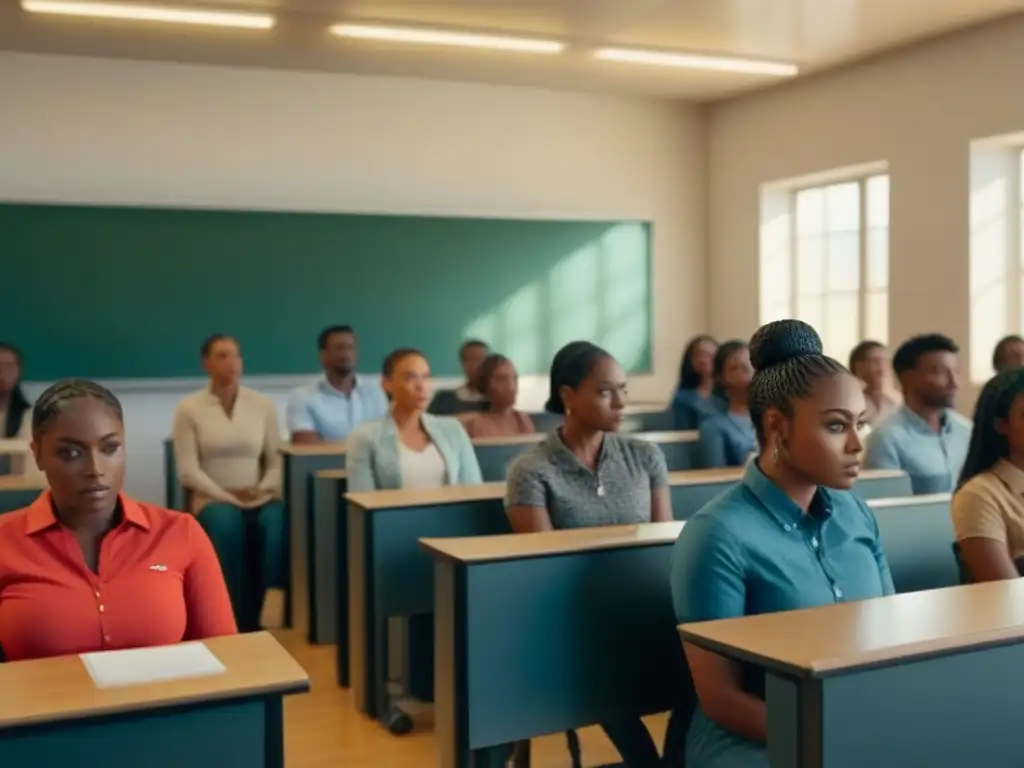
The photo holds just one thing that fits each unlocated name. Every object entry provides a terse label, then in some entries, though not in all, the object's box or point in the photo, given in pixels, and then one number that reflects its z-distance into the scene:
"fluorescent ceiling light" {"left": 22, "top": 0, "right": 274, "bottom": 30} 5.27
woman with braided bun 1.76
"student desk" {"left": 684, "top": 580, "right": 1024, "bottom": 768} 1.42
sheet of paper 1.55
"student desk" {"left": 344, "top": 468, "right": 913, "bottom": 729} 3.23
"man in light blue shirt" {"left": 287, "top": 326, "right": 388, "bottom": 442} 5.37
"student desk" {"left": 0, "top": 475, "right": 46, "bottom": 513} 3.52
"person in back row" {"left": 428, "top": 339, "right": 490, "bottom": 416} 6.10
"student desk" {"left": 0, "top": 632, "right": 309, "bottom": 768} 1.42
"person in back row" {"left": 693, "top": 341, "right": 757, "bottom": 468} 4.25
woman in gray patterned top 2.92
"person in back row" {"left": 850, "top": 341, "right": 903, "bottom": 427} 4.98
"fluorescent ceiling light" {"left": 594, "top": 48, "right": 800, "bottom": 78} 6.34
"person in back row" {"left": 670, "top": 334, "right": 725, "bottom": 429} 5.76
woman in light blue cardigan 3.80
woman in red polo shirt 1.85
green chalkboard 6.22
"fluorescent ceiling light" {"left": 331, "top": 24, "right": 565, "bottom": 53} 5.76
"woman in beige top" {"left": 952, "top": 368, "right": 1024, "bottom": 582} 2.29
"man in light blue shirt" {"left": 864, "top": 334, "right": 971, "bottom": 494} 3.65
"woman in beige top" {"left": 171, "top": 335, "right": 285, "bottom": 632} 4.53
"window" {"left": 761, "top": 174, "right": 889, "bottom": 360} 6.78
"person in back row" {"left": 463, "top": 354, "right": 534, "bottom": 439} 5.09
